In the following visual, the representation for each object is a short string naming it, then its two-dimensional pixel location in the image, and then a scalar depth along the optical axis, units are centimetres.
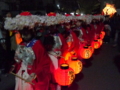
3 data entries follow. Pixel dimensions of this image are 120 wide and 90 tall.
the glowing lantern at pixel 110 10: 986
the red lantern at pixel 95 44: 510
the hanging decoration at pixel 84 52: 385
